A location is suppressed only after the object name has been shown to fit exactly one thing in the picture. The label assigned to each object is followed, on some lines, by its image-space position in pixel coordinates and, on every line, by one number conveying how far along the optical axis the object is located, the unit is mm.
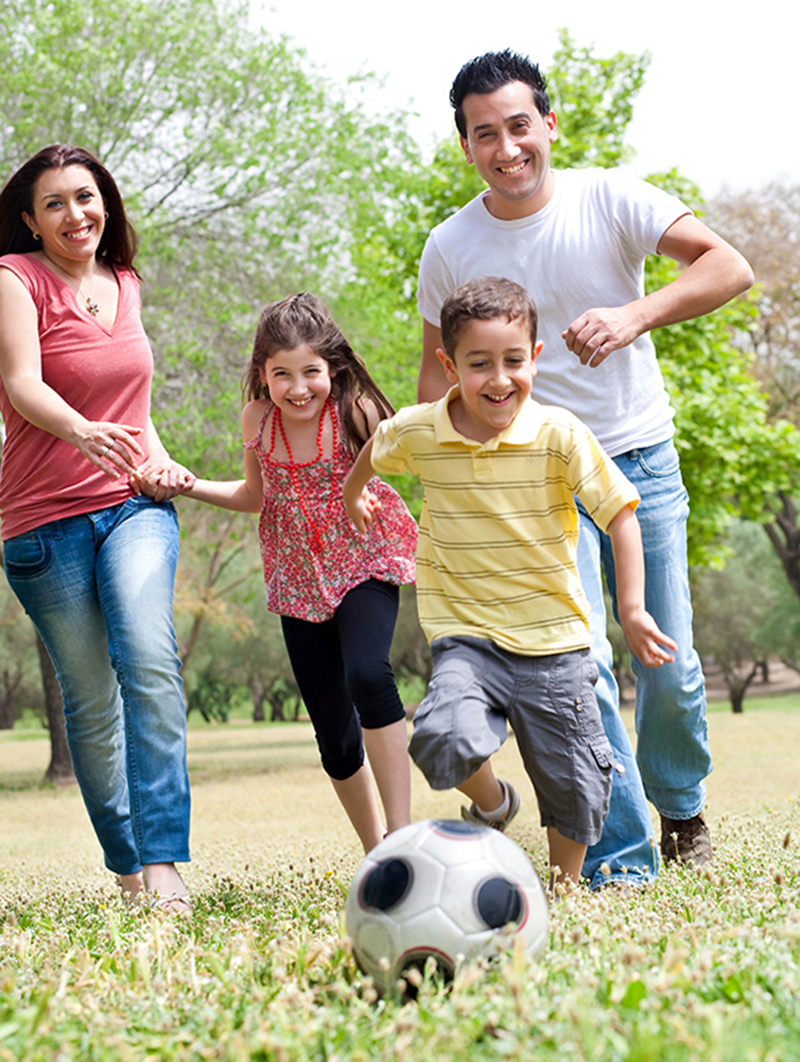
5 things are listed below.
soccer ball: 2652
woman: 4223
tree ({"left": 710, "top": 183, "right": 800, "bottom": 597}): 24625
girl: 4609
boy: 3645
